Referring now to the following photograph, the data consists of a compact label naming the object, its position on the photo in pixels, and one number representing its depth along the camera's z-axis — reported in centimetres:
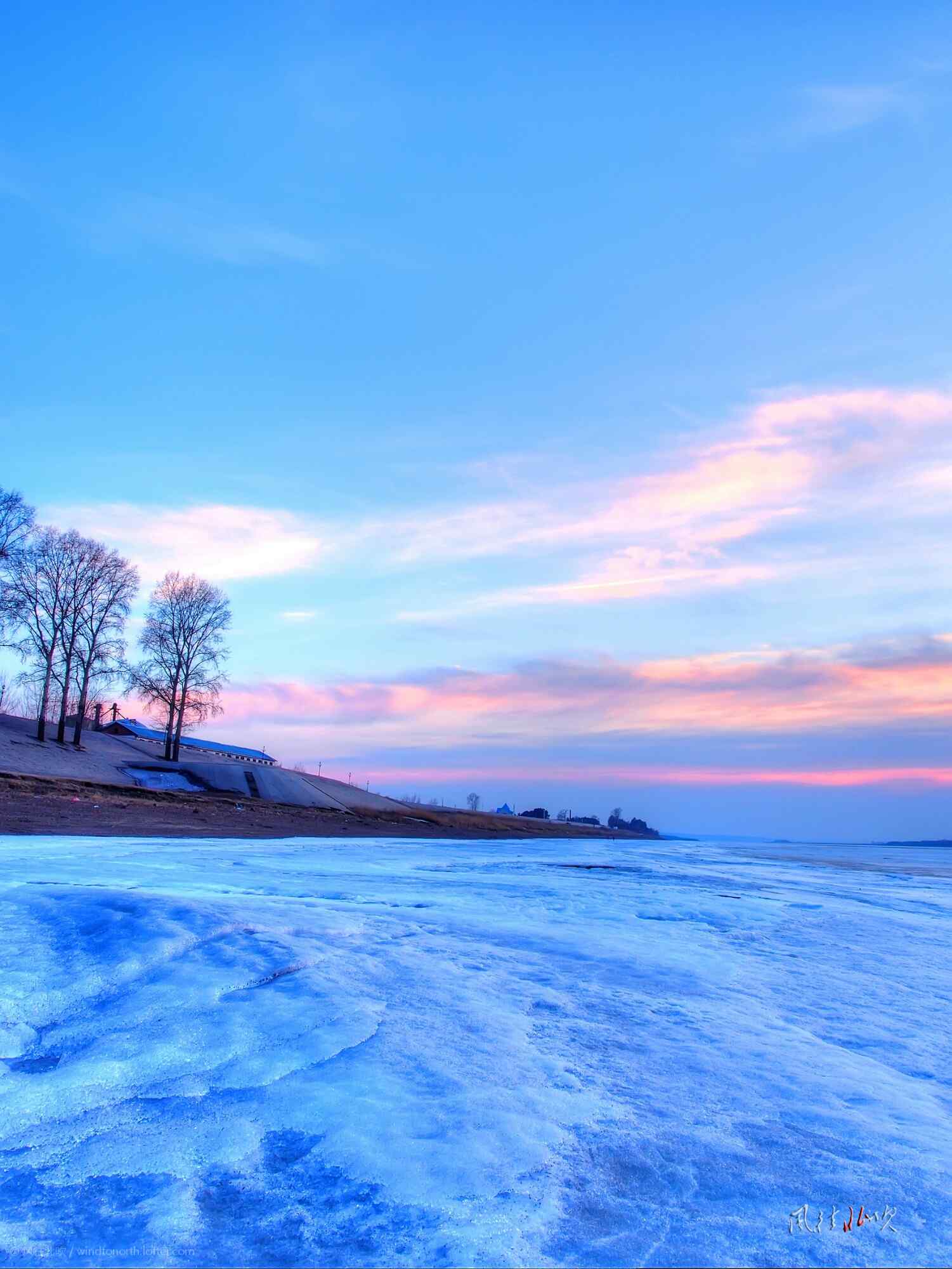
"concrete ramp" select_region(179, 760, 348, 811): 3098
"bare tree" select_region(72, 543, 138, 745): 3425
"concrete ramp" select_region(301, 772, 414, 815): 3434
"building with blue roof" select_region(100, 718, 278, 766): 5069
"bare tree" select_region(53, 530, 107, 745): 3381
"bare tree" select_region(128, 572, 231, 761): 3694
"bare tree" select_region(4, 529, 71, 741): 3231
